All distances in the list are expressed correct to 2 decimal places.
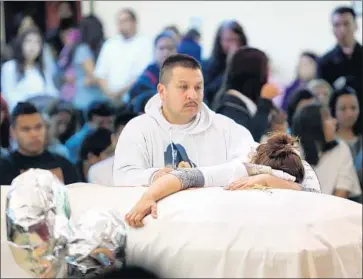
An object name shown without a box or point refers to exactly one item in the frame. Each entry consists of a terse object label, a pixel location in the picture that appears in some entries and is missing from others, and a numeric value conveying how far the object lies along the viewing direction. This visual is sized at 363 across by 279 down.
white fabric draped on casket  5.38
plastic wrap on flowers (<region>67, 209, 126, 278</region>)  5.44
